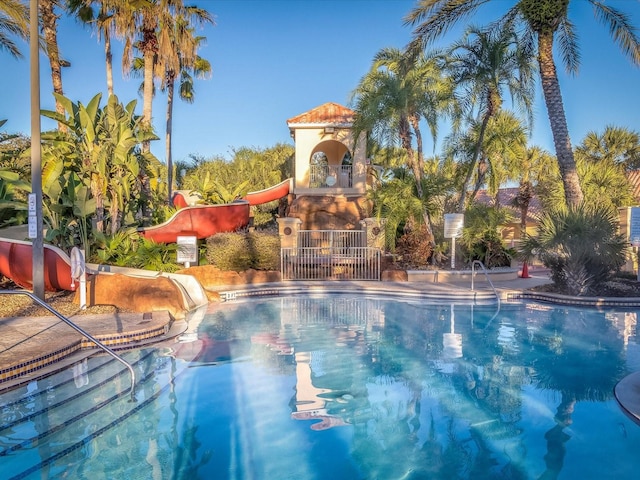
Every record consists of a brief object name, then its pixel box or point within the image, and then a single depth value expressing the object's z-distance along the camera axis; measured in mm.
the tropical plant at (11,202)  10398
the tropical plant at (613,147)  22984
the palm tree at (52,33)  16203
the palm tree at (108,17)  17469
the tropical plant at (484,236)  15219
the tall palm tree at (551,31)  12539
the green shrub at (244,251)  14320
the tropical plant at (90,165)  11664
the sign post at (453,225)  13781
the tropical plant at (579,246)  11438
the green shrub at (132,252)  12203
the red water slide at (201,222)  14523
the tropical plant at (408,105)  14875
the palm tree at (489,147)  15719
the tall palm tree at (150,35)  18172
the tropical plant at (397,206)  15148
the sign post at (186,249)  12977
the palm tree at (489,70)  14234
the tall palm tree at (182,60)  19203
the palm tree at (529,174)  25109
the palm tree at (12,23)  12617
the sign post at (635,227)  12055
